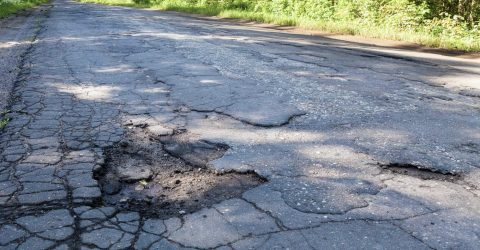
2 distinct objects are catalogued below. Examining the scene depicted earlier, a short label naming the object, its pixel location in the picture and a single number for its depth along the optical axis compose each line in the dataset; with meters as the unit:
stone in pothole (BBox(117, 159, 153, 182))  2.81
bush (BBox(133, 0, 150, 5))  27.90
